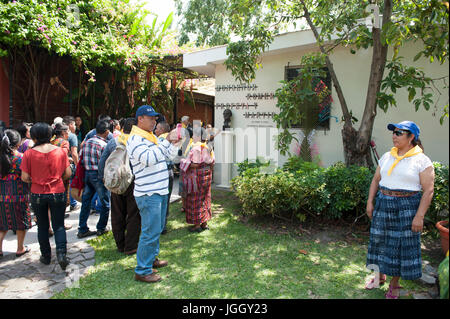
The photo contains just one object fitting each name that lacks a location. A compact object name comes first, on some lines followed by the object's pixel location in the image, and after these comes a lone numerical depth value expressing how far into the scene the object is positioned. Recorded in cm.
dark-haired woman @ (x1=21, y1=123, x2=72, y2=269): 389
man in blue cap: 343
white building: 633
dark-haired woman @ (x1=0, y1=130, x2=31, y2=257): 411
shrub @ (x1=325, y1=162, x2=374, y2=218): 510
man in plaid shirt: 507
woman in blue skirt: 313
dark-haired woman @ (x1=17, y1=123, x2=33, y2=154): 524
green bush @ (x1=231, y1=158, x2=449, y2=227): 491
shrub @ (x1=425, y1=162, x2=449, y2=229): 475
